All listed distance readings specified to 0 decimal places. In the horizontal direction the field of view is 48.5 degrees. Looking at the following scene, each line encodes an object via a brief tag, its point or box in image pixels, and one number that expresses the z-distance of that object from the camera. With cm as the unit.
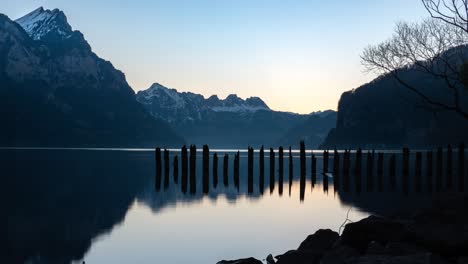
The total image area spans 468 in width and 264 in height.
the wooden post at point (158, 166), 5512
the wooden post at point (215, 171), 5531
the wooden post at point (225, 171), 5647
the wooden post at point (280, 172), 4873
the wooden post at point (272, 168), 5517
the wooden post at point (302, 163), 5337
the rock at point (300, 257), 1435
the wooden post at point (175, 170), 5597
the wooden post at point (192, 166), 5199
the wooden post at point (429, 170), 5140
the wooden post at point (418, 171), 4879
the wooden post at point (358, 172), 4702
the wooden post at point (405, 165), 5067
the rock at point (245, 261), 1516
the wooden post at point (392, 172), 4953
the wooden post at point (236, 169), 5728
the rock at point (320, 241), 1595
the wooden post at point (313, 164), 5919
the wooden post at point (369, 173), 4861
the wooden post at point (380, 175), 4677
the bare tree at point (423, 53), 2717
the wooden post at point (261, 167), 5456
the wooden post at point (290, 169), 5761
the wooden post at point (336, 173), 5227
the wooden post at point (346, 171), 5234
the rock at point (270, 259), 1795
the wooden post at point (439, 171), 4546
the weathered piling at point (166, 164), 5906
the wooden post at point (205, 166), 5125
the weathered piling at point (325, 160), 5773
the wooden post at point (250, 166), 5356
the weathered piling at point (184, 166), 5500
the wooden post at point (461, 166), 4473
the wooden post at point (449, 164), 4951
